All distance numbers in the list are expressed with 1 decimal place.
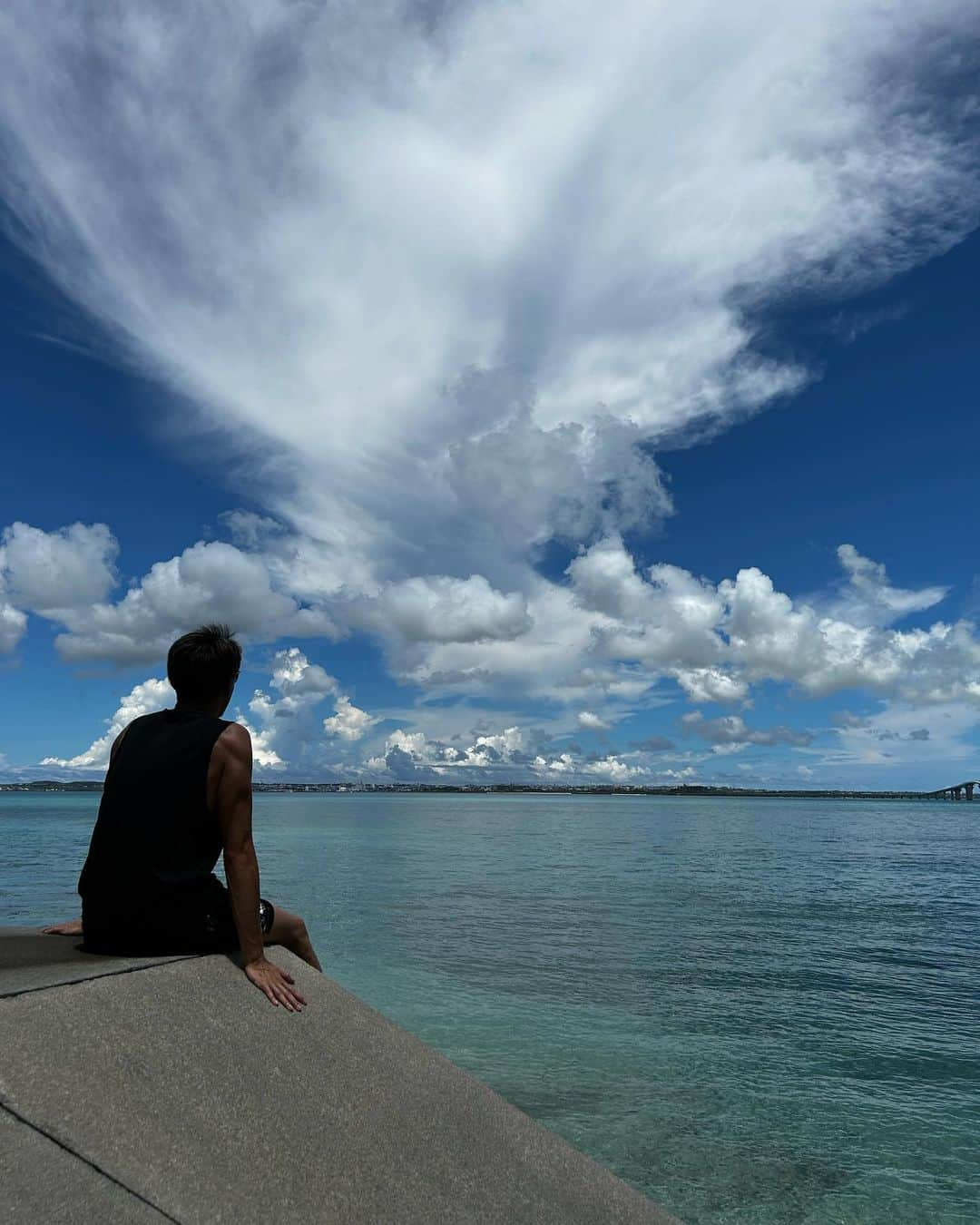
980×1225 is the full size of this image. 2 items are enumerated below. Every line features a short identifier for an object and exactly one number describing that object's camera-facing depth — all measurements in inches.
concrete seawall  121.9
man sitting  179.5
